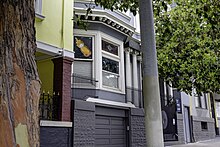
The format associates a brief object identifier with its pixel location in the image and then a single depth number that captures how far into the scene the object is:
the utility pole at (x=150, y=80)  3.64
